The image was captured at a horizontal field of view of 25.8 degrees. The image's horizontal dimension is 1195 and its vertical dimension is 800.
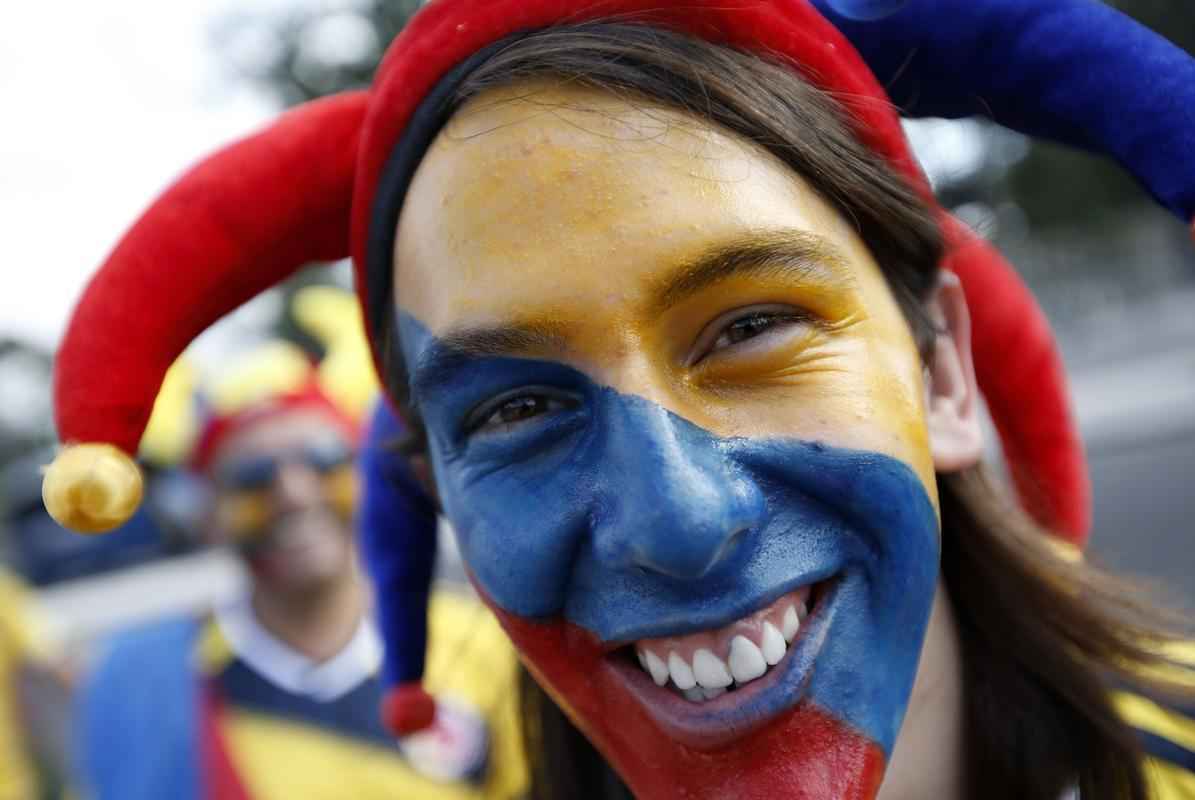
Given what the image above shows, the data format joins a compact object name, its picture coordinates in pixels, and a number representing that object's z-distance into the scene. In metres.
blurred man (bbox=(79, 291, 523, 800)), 1.09
